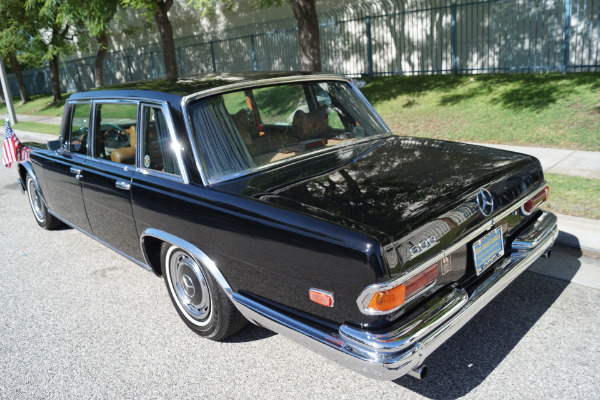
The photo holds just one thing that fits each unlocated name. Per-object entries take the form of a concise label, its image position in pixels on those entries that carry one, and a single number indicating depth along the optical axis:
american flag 7.85
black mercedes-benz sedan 2.43
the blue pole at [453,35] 12.88
